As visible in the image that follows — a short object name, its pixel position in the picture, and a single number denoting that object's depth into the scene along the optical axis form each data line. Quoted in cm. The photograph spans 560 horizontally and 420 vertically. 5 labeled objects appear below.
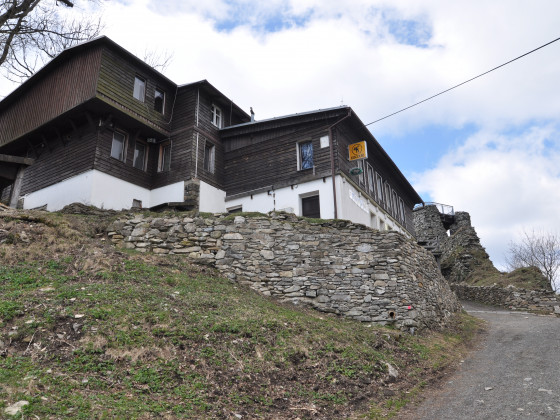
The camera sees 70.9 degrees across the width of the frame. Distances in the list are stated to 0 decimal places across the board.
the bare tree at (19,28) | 1856
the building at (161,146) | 1700
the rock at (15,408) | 428
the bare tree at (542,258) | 3188
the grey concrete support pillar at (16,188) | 1377
